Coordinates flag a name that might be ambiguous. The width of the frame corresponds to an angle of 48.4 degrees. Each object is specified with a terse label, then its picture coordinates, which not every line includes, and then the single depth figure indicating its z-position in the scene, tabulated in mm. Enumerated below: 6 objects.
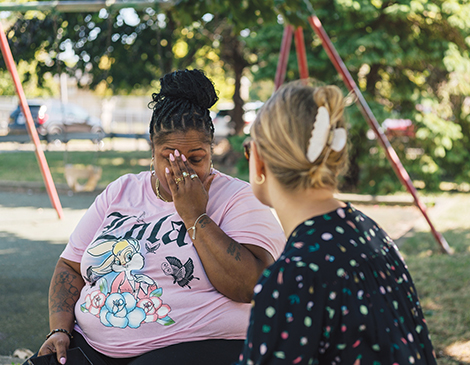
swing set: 5531
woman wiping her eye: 1842
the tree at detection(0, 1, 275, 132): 12359
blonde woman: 1153
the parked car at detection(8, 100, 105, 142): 20000
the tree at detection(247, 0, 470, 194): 9281
